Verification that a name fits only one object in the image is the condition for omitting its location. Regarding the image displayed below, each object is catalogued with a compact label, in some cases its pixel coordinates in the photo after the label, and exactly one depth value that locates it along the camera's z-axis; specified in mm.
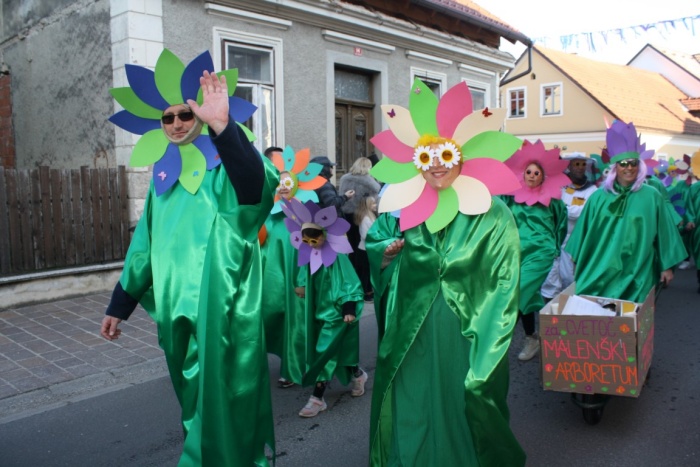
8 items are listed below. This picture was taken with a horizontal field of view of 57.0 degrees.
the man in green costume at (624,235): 4934
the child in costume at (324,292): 4465
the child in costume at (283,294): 4594
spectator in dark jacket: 5957
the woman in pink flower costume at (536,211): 5516
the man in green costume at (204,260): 2605
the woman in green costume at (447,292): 2787
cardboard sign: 3760
